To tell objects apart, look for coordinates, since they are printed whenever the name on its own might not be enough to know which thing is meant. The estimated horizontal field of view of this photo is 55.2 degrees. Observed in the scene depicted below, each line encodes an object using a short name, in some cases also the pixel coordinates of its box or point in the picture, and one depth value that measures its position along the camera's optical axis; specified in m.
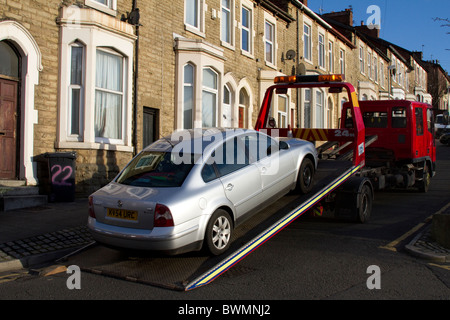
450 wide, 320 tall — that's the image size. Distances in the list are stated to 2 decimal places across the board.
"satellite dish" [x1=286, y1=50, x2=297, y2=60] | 19.69
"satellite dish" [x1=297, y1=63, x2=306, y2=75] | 19.89
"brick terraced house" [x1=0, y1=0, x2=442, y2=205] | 9.74
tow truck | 5.25
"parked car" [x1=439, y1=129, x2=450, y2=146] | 35.60
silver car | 5.25
